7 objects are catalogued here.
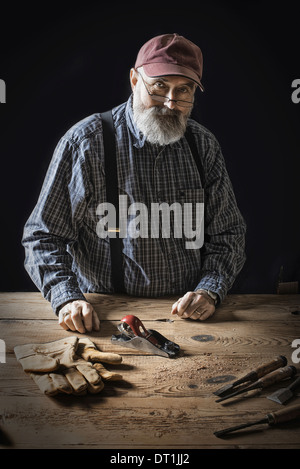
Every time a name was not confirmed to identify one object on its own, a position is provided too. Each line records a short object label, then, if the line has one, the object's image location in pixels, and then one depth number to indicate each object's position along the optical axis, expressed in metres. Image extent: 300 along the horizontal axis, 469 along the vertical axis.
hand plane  1.64
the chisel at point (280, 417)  1.25
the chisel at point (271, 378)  1.40
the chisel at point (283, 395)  1.37
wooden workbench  1.20
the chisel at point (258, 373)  1.40
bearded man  2.09
